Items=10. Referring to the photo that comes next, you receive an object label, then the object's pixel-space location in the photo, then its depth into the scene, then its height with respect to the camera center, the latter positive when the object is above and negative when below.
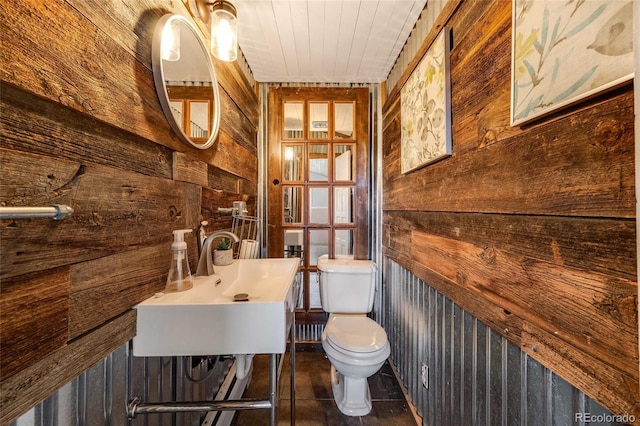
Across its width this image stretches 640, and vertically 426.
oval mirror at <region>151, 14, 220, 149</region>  0.89 +0.57
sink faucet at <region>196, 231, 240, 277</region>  1.16 -0.19
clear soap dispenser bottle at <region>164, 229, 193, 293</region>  0.93 -0.21
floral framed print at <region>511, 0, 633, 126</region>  0.48 +0.37
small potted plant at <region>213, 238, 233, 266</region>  1.38 -0.22
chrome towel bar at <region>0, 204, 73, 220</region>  0.43 +0.01
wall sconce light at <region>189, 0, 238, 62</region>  1.22 +0.96
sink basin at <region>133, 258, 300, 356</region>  0.80 -0.37
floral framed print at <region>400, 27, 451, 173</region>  1.13 +0.55
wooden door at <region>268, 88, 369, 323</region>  2.26 +0.34
